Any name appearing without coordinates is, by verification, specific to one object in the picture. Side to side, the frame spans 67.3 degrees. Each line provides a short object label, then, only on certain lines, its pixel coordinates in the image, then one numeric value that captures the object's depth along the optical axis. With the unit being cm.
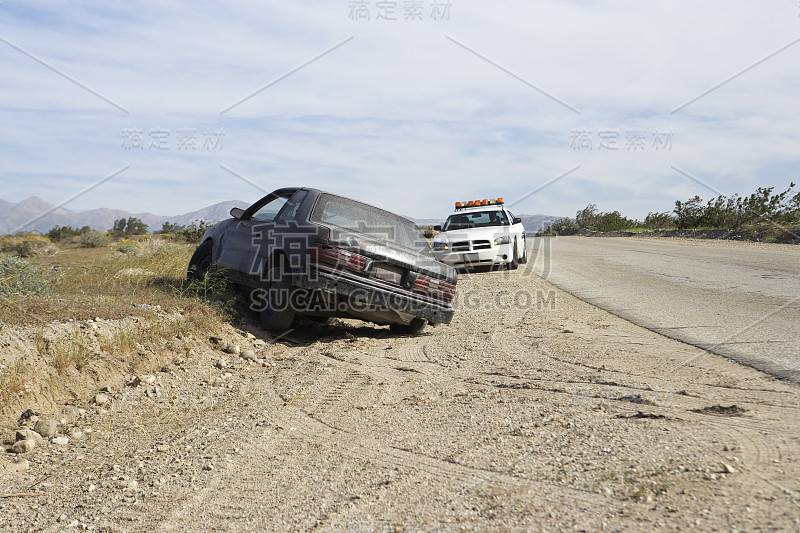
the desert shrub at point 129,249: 1614
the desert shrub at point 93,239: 2461
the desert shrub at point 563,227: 5847
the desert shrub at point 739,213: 2910
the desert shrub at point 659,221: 4469
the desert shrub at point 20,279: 658
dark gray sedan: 660
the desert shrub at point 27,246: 2073
